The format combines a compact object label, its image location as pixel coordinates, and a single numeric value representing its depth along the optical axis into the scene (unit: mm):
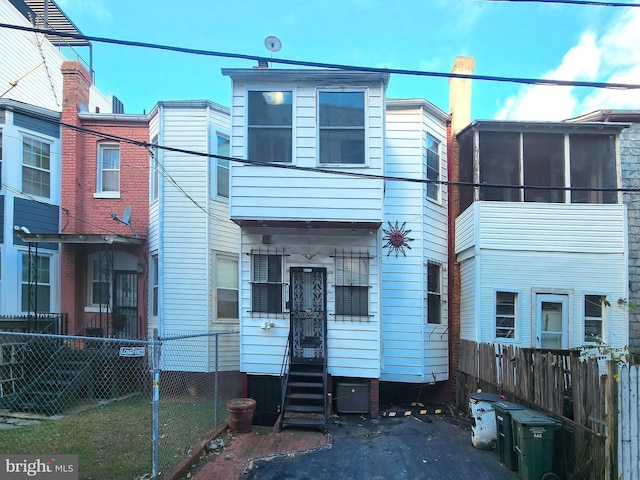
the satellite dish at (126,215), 11227
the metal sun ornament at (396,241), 10281
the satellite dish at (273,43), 9117
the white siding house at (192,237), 10930
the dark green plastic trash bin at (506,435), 6051
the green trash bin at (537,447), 5557
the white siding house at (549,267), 9734
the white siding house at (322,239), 8711
